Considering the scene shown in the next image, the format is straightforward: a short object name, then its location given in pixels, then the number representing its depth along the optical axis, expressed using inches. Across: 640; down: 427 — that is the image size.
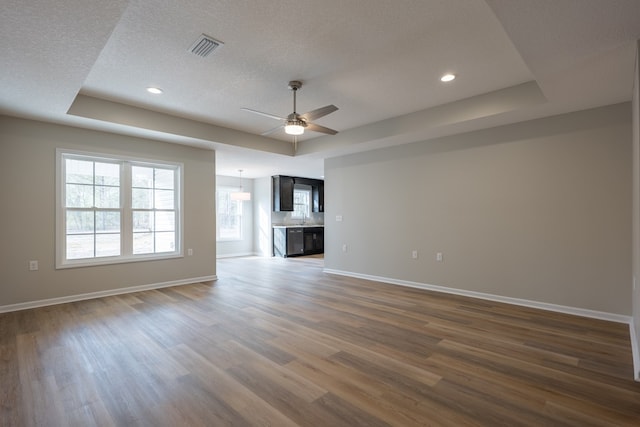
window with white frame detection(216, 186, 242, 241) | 357.4
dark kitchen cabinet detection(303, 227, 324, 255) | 377.5
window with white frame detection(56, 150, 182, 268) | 173.2
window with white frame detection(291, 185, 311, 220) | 393.4
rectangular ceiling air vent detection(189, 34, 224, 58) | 102.2
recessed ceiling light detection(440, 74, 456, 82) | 130.2
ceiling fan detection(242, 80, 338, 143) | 132.5
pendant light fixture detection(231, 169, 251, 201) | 337.7
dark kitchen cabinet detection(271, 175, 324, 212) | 358.0
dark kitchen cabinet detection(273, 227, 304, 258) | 353.1
